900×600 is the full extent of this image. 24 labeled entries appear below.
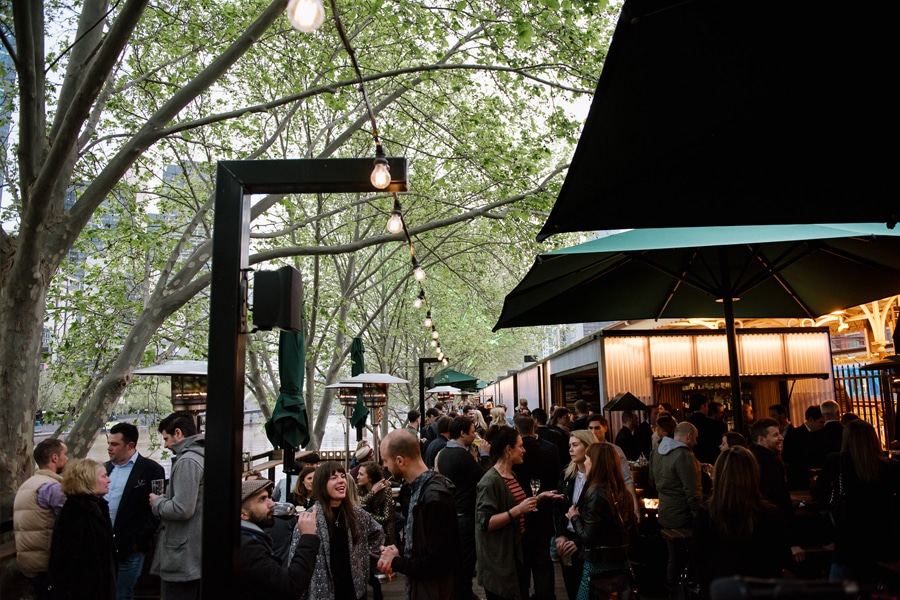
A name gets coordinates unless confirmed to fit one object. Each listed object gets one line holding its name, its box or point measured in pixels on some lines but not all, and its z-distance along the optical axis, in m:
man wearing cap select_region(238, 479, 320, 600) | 3.29
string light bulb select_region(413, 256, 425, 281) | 10.41
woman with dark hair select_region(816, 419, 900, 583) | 4.36
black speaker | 3.55
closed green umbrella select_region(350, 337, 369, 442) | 13.94
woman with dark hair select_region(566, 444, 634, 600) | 4.25
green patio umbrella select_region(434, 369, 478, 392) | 22.45
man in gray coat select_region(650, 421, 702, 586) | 5.59
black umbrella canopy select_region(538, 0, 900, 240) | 2.28
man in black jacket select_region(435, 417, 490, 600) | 5.32
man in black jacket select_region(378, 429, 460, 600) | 3.72
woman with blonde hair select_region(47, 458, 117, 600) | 4.64
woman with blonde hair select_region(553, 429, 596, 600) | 5.29
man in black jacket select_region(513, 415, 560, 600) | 5.12
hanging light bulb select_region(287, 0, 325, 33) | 3.87
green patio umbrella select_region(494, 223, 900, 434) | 5.01
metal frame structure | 3.15
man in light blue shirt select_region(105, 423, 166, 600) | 5.61
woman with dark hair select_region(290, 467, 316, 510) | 5.78
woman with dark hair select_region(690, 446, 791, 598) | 3.50
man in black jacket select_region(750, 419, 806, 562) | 5.10
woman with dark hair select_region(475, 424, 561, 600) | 4.57
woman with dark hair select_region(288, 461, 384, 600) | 3.81
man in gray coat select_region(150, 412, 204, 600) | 4.85
